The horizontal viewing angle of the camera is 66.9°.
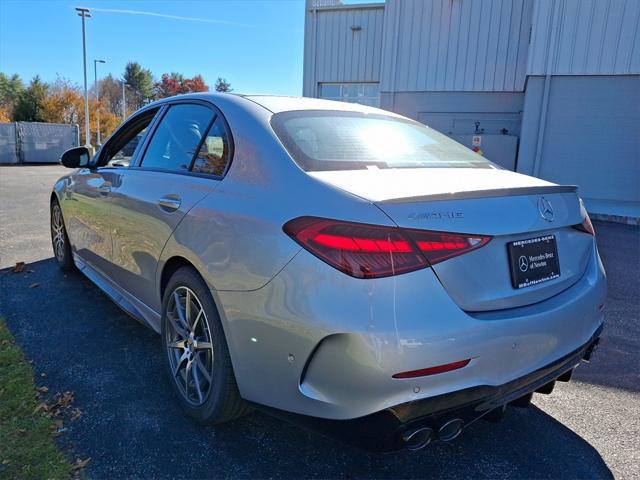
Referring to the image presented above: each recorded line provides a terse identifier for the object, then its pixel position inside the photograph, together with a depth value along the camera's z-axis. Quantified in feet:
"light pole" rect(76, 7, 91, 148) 95.31
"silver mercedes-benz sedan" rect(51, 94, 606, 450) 5.48
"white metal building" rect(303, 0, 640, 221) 37.04
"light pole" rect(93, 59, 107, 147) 124.36
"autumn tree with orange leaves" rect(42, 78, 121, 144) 111.86
